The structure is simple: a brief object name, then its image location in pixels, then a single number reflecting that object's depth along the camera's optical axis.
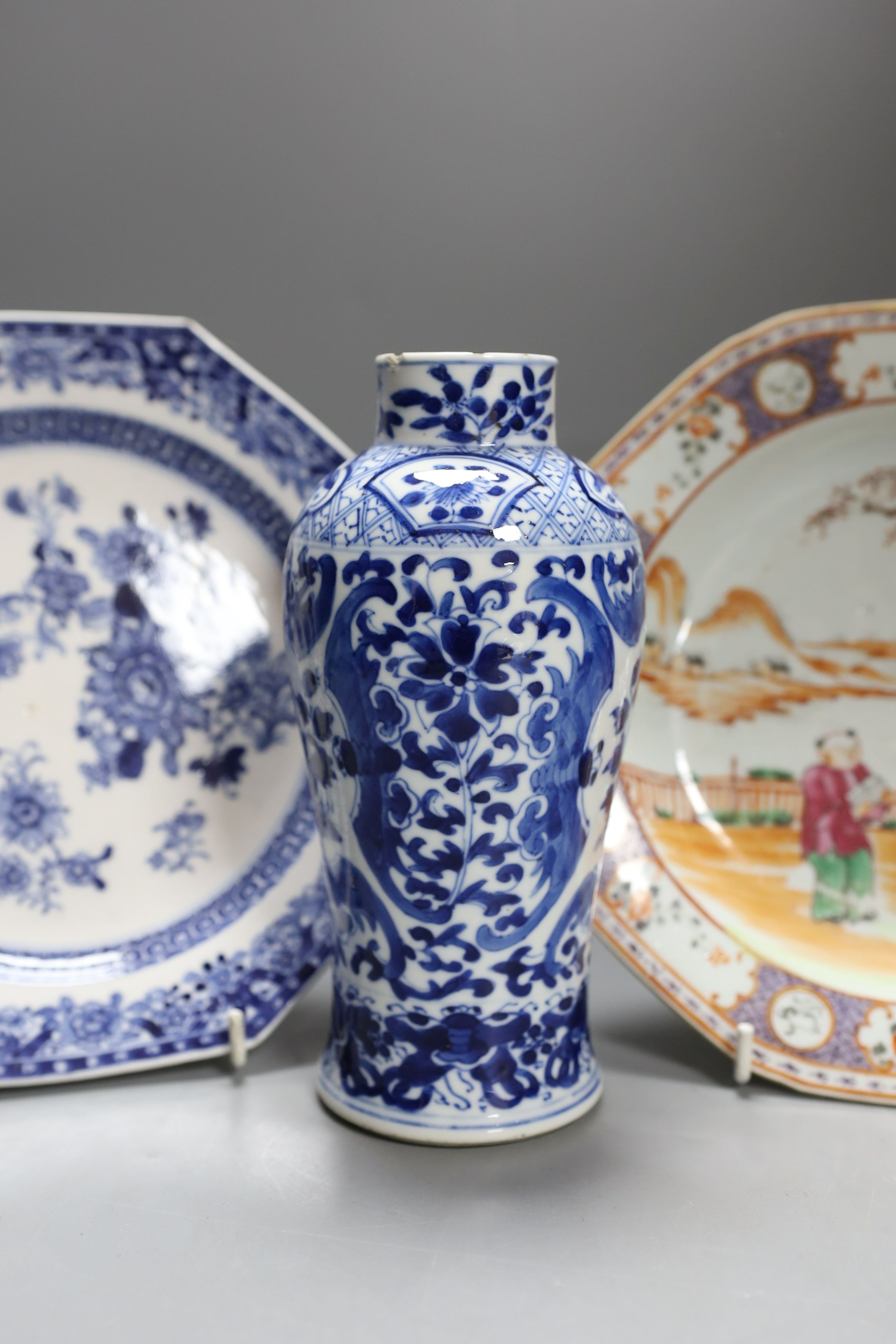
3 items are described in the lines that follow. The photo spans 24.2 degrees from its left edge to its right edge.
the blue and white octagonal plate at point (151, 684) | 0.60
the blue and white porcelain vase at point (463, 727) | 0.53
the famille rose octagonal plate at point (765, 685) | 0.60
